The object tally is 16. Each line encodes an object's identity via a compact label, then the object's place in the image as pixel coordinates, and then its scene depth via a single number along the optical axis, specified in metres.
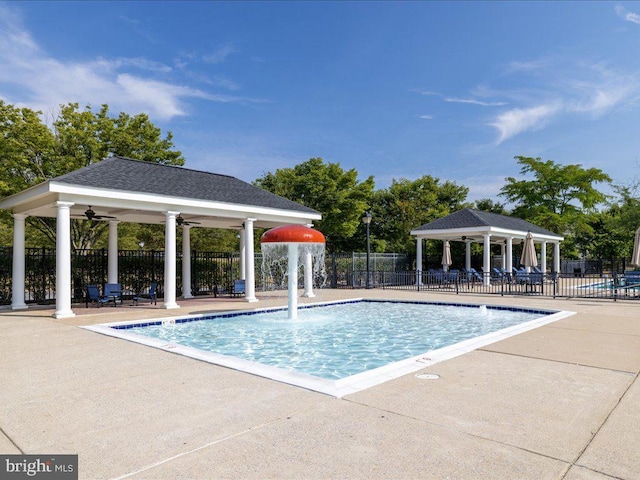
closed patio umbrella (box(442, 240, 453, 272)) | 28.01
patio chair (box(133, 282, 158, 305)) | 17.14
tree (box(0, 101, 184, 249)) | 19.84
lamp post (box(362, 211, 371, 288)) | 24.17
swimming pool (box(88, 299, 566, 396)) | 6.71
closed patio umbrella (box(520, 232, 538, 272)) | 22.66
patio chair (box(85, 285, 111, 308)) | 16.05
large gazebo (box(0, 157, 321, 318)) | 13.16
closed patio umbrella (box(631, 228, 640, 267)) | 18.25
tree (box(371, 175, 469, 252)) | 41.38
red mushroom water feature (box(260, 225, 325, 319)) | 12.35
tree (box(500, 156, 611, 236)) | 47.16
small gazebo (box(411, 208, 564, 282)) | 26.91
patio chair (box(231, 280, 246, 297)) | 20.14
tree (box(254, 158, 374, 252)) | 36.38
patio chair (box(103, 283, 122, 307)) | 16.22
